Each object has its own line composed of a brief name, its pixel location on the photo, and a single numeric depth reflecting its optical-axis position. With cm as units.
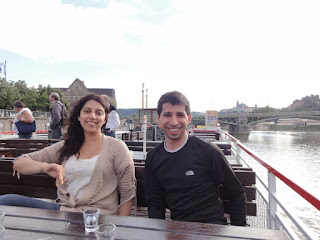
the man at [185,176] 164
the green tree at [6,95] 3150
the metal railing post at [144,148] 413
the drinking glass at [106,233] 105
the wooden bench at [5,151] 465
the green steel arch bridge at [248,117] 4708
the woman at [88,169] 177
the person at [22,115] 527
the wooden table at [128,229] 120
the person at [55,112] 527
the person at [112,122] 516
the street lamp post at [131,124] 802
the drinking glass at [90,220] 125
